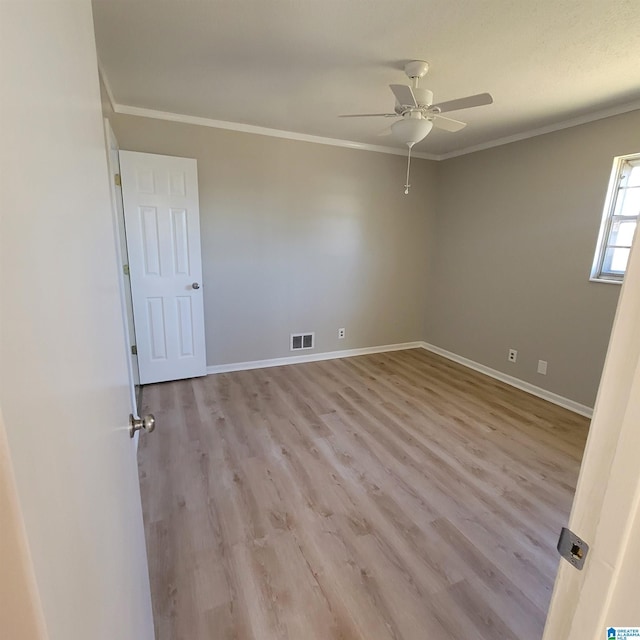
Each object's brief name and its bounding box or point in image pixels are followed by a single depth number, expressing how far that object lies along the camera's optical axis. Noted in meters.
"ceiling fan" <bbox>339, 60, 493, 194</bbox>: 1.98
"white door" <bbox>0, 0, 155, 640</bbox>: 0.32
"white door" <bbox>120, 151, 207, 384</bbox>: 3.03
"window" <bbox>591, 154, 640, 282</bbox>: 2.75
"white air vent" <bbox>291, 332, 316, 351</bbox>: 4.09
